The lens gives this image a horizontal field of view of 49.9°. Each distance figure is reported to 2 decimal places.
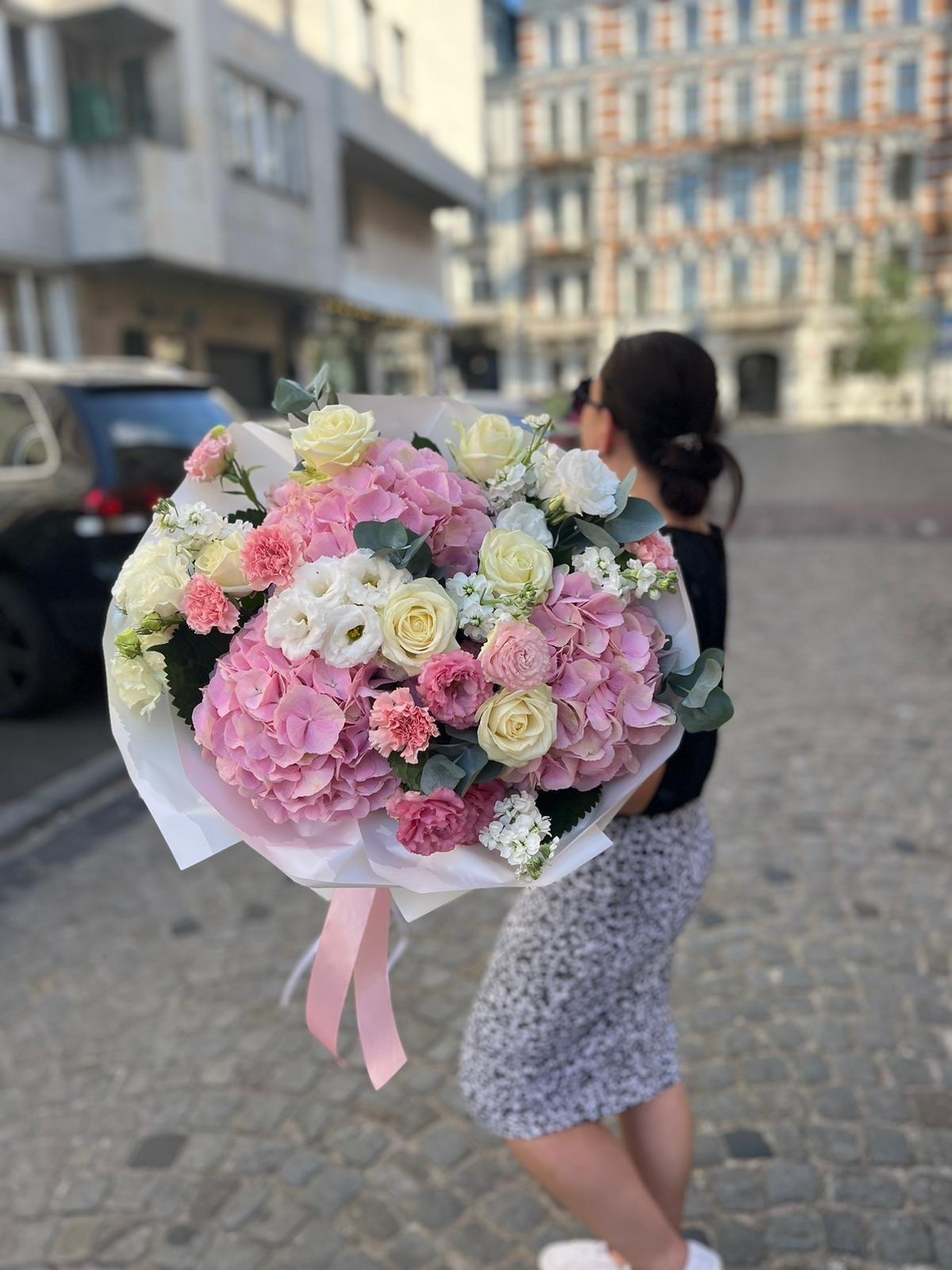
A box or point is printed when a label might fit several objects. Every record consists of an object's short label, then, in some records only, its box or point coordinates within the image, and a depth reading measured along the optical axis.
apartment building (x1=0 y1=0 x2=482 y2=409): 13.41
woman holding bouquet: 1.78
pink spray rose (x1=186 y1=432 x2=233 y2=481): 1.51
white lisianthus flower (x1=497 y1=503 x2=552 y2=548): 1.38
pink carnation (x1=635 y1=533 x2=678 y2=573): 1.43
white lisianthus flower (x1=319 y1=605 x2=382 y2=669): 1.25
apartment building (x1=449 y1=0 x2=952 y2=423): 41.75
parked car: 5.79
